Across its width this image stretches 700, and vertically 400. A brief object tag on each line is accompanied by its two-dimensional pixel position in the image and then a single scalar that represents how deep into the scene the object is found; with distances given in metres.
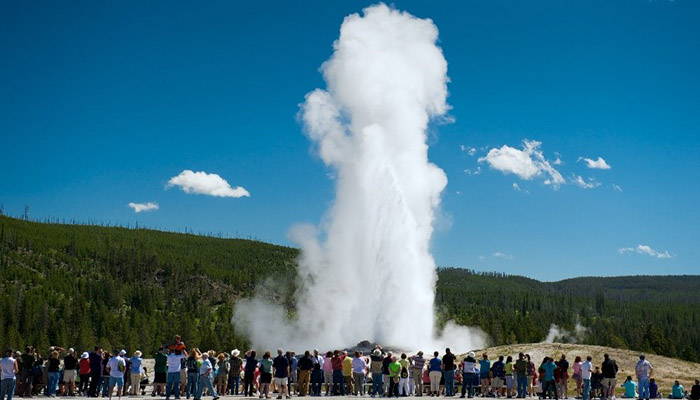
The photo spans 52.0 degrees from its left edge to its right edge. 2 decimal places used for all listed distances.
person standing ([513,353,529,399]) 20.69
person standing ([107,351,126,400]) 18.09
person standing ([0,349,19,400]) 16.45
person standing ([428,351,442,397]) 20.89
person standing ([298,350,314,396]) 20.05
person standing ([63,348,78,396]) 19.61
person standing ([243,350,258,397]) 19.91
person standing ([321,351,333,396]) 21.45
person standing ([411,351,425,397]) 21.45
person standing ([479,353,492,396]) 21.44
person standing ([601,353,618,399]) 20.16
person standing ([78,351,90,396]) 19.78
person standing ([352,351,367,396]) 20.72
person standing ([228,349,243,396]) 19.92
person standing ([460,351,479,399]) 20.78
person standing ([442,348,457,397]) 20.46
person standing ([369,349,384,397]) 20.52
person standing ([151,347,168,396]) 18.89
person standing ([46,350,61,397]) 19.22
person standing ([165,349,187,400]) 18.02
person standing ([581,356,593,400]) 20.20
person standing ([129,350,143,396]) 19.20
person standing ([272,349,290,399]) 19.11
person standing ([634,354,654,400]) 20.67
